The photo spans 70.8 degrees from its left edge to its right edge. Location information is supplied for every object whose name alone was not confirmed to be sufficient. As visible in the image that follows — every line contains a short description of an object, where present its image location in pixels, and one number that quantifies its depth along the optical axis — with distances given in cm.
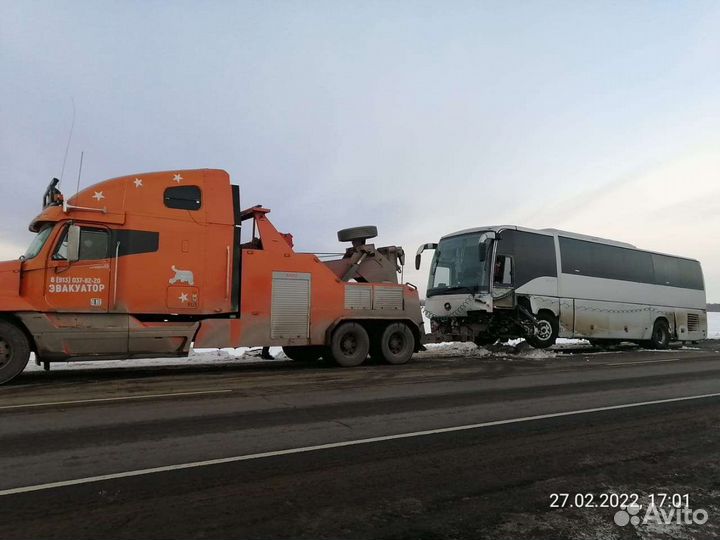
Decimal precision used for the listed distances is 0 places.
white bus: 1560
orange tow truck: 907
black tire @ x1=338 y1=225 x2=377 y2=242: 1300
